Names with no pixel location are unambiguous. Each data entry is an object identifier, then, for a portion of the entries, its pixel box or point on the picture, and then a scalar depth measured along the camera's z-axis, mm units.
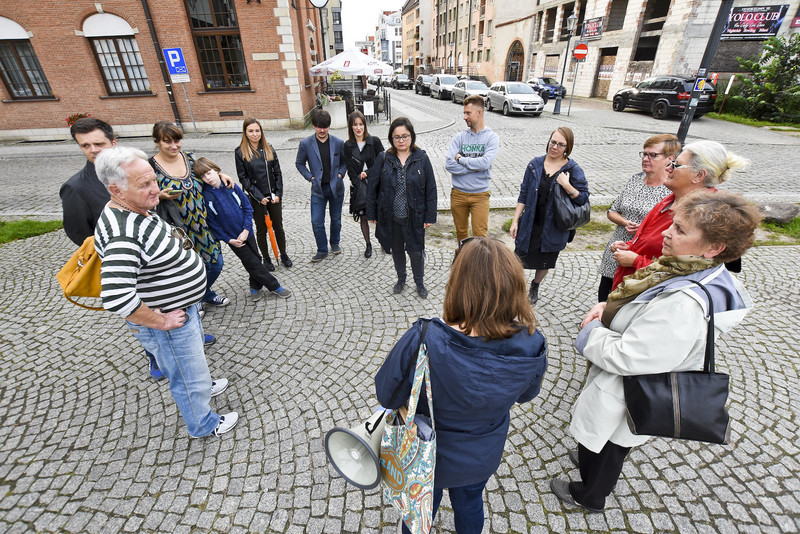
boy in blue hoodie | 3502
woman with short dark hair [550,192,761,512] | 1486
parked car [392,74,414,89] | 41759
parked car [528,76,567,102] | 22542
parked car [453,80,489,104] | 21922
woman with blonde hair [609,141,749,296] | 2289
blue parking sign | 10359
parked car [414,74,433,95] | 30766
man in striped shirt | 1851
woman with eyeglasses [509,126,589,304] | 3439
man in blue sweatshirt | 4191
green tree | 14586
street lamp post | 18156
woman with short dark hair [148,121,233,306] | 3193
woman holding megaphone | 1325
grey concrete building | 19312
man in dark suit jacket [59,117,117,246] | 2629
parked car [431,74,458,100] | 26069
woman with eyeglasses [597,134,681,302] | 2887
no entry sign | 17156
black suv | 15055
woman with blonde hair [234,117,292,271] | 4332
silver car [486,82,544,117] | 17219
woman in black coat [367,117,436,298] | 3885
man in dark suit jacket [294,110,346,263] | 4773
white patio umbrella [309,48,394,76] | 13758
